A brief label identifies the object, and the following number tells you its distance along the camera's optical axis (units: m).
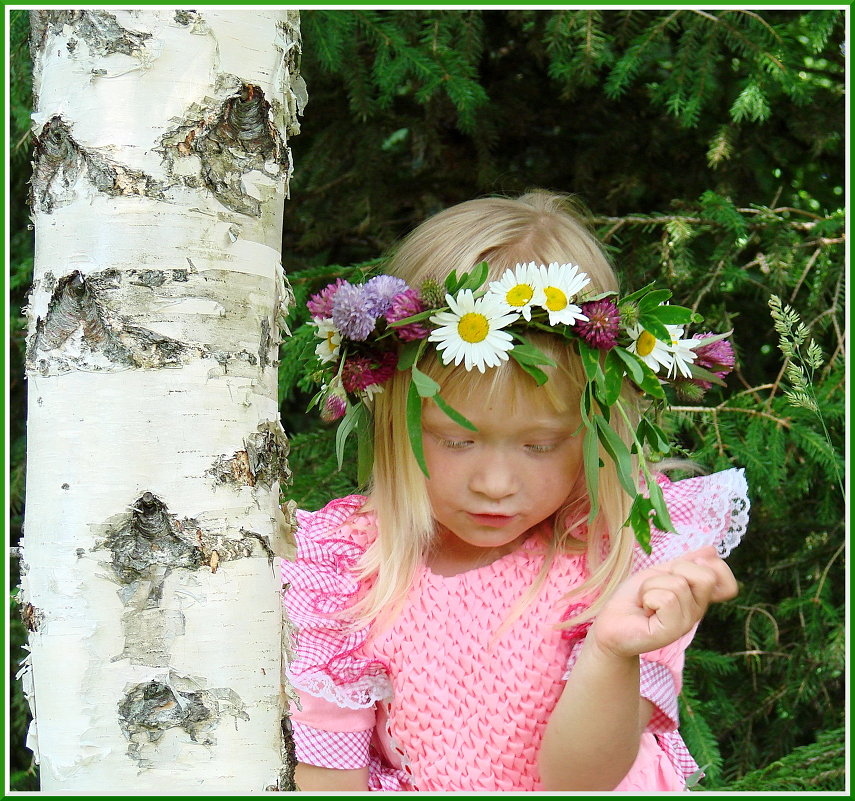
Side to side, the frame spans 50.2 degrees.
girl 1.32
